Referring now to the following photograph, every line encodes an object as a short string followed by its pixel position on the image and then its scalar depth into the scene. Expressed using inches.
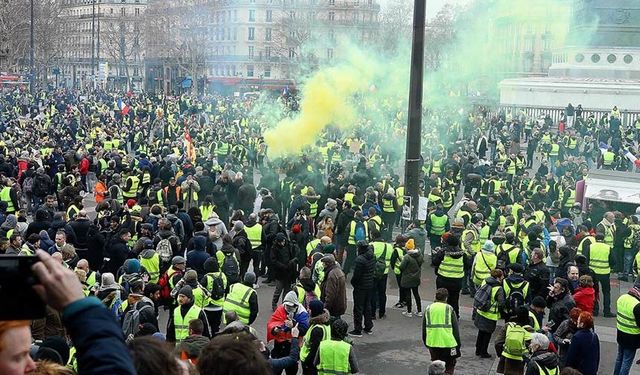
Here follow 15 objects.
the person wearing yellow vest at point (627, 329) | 423.8
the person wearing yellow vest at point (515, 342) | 387.5
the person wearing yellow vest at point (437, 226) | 674.8
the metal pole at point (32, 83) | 2777.8
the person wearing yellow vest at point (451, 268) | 509.0
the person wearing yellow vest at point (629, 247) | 646.5
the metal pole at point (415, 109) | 647.1
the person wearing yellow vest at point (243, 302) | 411.2
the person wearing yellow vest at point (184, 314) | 379.9
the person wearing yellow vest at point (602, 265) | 545.6
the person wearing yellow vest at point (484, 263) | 512.4
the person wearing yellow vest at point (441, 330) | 399.2
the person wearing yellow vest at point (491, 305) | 454.6
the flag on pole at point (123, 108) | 1715.4
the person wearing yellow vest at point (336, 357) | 338.6
